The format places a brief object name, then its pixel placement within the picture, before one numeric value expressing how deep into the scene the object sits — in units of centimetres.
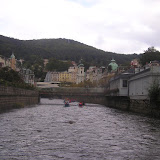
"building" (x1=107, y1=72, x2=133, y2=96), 5363
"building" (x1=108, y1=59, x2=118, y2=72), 14322
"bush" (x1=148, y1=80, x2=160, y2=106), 3153
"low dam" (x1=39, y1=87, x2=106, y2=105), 8882
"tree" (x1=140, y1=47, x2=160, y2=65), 8561
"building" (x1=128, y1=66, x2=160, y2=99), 3646
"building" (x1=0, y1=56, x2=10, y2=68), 12602
